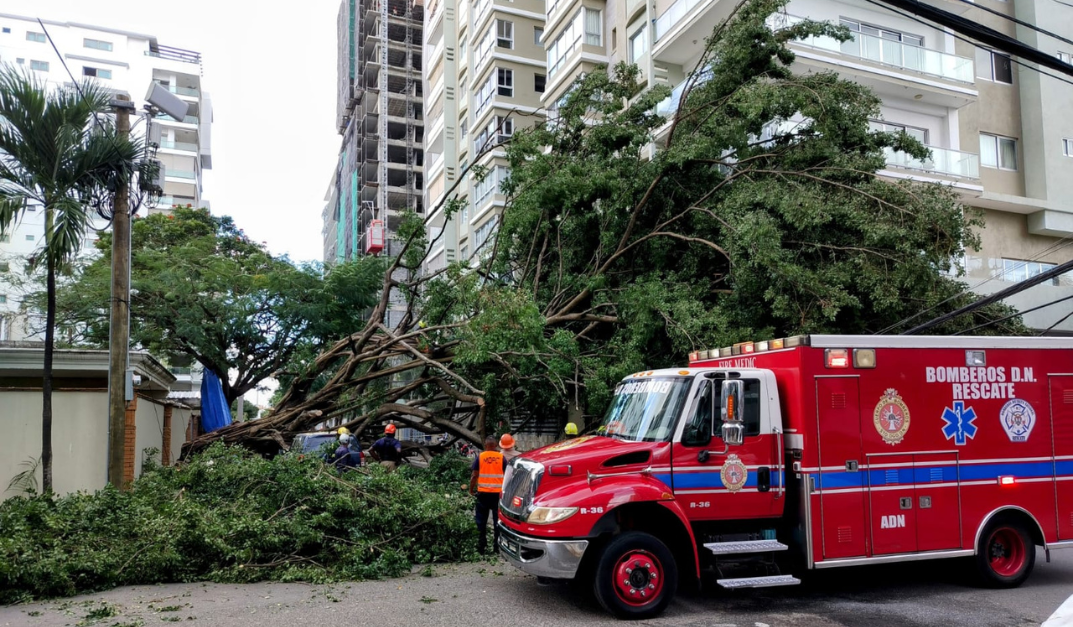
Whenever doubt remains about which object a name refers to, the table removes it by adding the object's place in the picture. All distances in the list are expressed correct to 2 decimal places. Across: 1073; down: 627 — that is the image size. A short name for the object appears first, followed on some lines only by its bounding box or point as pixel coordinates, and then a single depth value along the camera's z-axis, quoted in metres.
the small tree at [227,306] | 19.89
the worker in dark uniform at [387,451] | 12.58
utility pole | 11.11
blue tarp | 18.61
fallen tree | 13.54
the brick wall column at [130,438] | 13.05
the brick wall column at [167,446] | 17.45
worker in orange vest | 10.41
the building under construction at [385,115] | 61.81
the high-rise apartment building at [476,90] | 38.59
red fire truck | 7.71
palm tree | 10.75
